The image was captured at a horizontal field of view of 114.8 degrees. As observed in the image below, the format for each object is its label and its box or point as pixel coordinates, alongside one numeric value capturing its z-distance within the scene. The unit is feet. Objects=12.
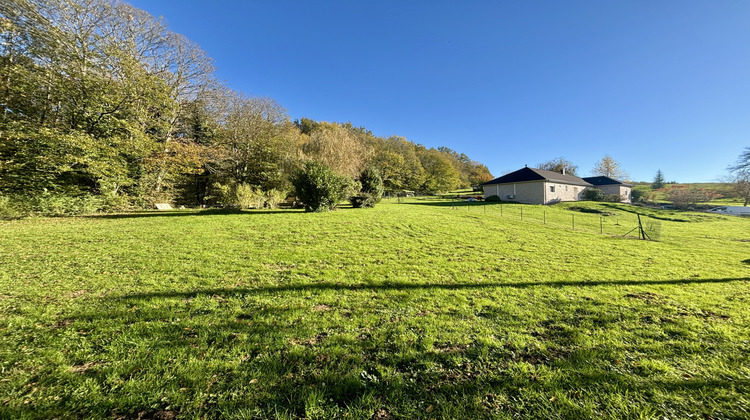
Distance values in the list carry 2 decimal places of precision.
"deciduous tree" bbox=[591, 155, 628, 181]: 184.44
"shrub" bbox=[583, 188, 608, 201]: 112.06
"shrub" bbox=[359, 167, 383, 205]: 70.08
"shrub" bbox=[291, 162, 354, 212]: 54.19
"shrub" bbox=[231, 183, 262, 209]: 56.80
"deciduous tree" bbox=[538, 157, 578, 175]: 182.08
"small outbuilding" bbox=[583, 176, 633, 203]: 131.95
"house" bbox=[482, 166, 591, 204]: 101.86
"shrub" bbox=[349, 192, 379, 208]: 67.97
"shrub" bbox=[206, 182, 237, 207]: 62.27
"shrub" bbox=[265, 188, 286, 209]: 63.57
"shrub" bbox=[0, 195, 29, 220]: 37.48
